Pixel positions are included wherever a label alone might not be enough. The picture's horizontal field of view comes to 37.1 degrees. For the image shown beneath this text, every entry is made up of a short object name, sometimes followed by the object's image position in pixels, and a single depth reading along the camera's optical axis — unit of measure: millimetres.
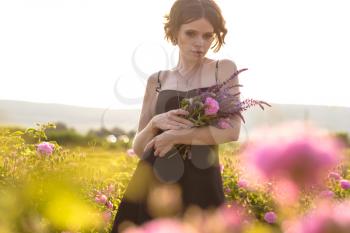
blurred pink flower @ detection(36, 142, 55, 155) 4777
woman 2818
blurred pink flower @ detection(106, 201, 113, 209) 5238
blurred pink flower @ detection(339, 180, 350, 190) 5613
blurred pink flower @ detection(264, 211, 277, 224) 5164
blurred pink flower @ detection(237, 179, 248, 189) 5637
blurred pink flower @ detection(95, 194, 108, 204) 5148
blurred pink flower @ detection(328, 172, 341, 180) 5879
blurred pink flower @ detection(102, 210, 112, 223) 4783
